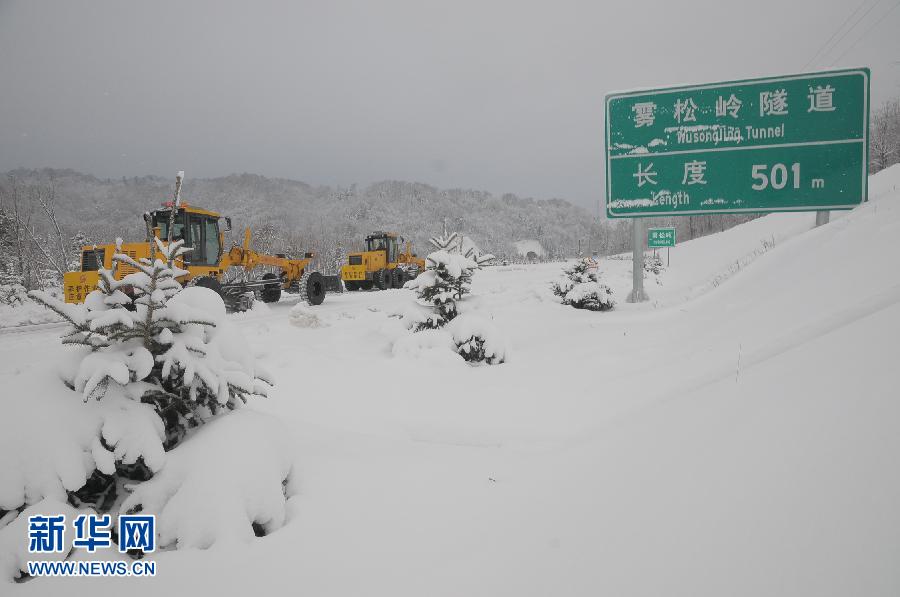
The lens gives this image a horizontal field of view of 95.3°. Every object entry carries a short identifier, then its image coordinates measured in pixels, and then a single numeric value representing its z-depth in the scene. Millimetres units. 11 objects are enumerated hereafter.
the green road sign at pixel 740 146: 8516
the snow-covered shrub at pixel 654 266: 22191
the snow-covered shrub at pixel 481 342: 5339
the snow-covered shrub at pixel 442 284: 6121
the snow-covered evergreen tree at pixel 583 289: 9469
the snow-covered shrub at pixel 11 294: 14919
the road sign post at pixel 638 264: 10555
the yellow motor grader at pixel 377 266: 18172
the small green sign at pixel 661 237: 20406
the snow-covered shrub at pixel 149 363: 1803
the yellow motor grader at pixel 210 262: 9109
